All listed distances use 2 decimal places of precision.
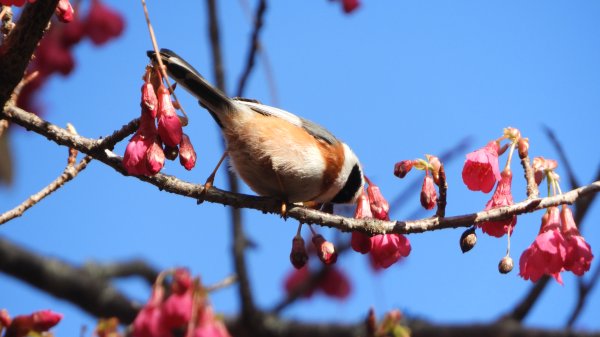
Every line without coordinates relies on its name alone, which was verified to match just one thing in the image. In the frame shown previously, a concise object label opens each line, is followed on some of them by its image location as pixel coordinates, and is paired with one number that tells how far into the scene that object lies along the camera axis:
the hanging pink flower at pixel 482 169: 5.10
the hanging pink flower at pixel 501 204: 4.94
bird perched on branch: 6.37
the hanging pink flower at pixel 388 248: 5.10
